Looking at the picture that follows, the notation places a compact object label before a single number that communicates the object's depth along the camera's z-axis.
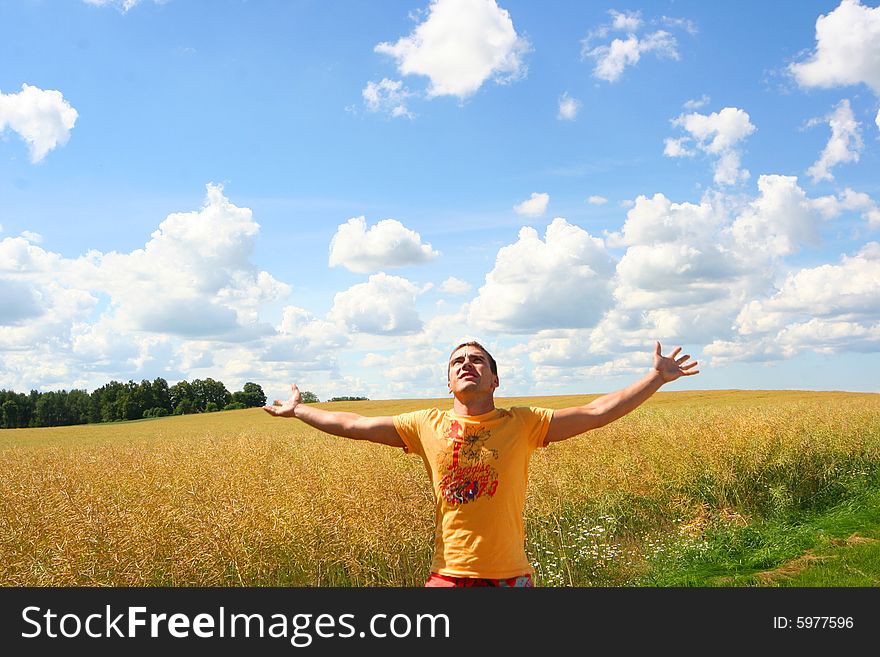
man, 3.40
